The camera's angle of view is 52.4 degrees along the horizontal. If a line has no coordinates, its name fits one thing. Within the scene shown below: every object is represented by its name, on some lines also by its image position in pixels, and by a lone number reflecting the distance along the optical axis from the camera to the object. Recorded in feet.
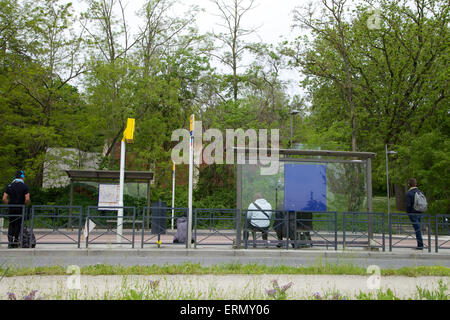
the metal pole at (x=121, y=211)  45.09
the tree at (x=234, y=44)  113.80
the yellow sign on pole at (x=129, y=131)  48.26
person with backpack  46.50
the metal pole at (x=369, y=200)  47.80
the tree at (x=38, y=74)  85.97
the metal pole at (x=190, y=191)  44.14
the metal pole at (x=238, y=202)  45.39
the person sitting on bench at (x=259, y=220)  46.16
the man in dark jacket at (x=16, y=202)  41.16
